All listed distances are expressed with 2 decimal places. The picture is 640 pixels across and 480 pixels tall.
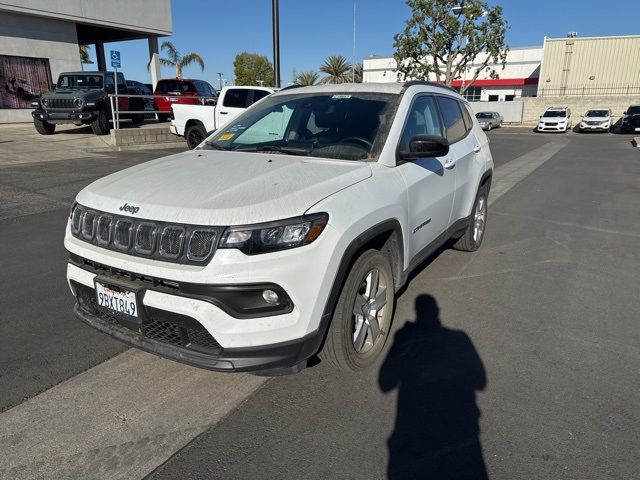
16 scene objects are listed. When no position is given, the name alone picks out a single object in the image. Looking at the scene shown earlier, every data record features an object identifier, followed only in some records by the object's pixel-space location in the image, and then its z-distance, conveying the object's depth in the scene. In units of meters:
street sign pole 14.51
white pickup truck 13.87
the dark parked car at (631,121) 30.36
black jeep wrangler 14.92
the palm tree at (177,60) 50.06
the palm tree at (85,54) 37.73
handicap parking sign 14.43
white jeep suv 2.37
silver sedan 36.16
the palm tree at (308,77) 64.94
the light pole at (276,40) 14.66
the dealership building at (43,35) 19.31
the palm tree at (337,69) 63.12
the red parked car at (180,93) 18.86
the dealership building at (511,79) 53.25
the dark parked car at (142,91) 19.32
